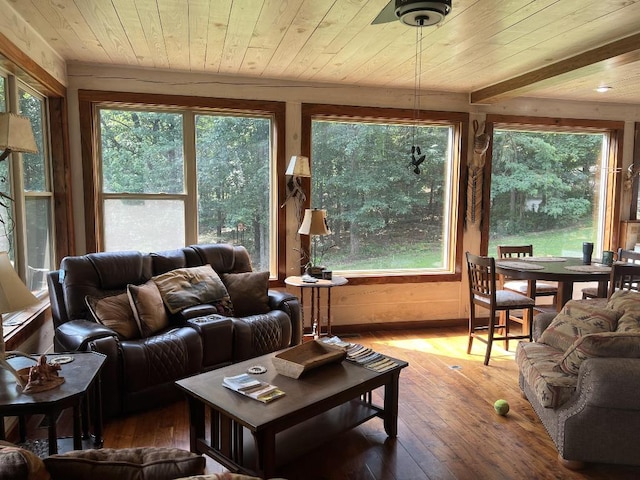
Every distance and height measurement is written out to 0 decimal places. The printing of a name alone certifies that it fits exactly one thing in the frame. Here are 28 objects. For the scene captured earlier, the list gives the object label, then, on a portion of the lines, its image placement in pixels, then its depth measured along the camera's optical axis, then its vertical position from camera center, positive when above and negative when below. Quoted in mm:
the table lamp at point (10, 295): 1863 -389
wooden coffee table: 2064 -1000
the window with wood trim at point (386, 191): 4785 +111
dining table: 3783 -572
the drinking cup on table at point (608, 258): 4289 -509
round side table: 4152 -891
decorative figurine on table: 1991 -780
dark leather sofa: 2883 -917
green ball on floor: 3058 -1343
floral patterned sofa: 2334 -994
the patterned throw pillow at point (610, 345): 2389 -732
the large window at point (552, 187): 5238 +174
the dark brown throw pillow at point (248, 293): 3887 -772
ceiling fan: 2164 +895
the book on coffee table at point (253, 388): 2199 -913
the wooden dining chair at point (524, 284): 4459 -817
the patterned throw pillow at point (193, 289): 3512 -691
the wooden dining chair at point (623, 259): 4535 -610
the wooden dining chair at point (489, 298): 3869 -830
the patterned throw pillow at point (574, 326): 2746 -758
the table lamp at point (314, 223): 4184 -202
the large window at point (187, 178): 4188 +201
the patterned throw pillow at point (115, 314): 3156 -784
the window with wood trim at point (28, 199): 2975 +1
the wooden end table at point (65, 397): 1888 -824
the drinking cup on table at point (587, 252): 4285 -462
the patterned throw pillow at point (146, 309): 3258 -772
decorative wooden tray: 2469 -870
